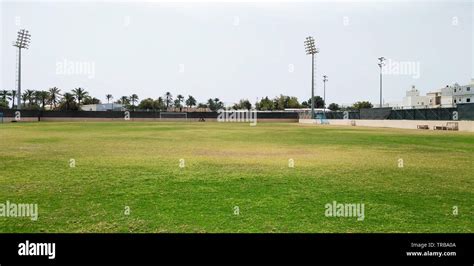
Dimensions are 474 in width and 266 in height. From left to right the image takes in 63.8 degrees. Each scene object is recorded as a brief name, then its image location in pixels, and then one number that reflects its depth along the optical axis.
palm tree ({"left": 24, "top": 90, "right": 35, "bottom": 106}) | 146.25
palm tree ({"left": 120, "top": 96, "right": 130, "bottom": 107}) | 185.62
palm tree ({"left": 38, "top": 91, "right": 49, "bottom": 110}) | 142.38
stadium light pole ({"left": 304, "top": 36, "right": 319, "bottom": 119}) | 86.38
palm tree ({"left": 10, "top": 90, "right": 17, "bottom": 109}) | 139.40
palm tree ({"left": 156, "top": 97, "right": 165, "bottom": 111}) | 163.45
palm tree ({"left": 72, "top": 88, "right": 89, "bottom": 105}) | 140.75
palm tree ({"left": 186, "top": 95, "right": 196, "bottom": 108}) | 192.25
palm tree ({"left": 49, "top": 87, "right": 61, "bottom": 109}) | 142.25
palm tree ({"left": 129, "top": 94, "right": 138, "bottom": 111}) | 183.50
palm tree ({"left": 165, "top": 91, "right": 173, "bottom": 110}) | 184.00
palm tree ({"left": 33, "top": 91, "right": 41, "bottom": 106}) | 144.75
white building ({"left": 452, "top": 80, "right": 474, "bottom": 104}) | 102.74
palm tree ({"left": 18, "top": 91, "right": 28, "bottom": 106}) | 146.89
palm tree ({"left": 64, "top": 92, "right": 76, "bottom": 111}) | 136.88
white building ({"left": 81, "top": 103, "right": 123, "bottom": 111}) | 145.00
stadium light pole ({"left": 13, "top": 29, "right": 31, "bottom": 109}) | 74.06
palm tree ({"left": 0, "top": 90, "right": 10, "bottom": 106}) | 130.41
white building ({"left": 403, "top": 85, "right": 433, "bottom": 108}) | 120.88
